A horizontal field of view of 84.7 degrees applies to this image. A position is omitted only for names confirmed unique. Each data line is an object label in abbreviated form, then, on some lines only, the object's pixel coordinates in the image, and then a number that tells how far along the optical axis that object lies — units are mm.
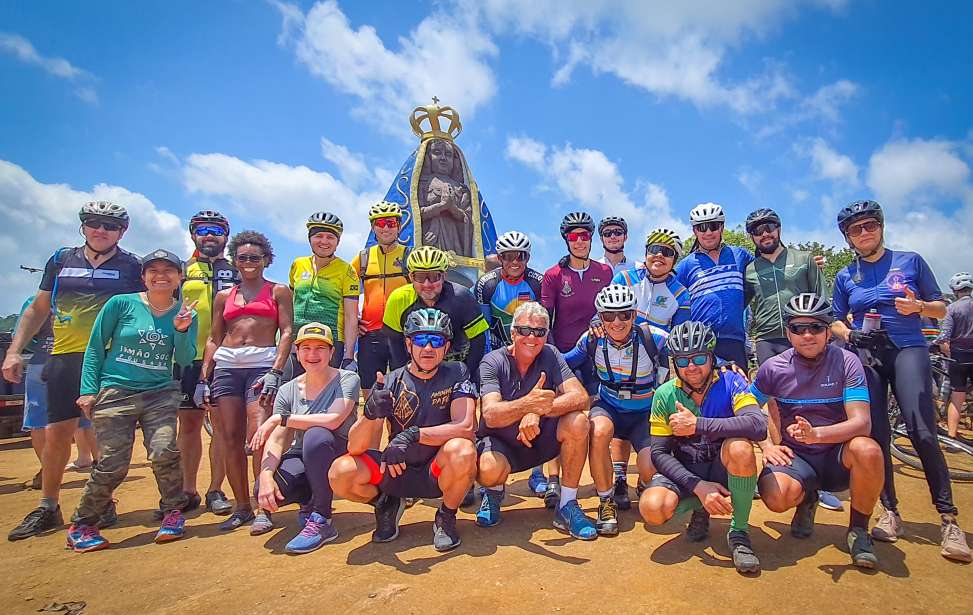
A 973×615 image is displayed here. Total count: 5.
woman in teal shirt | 4391
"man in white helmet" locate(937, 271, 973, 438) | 8267
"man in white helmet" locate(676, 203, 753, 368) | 5215
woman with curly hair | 4887
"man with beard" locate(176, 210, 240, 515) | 5363
